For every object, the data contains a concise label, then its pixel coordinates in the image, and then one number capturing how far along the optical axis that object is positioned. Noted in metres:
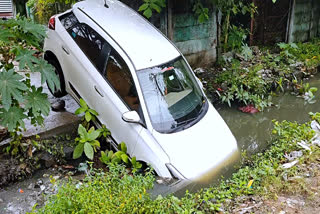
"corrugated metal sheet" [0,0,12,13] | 11.64
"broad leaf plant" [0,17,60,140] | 3.64
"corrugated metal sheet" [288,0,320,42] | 10.48
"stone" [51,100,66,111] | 5.61
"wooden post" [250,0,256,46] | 9.61
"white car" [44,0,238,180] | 4.27
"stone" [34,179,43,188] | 4.20
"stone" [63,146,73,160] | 4.74
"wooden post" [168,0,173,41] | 7.56
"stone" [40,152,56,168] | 4.56
